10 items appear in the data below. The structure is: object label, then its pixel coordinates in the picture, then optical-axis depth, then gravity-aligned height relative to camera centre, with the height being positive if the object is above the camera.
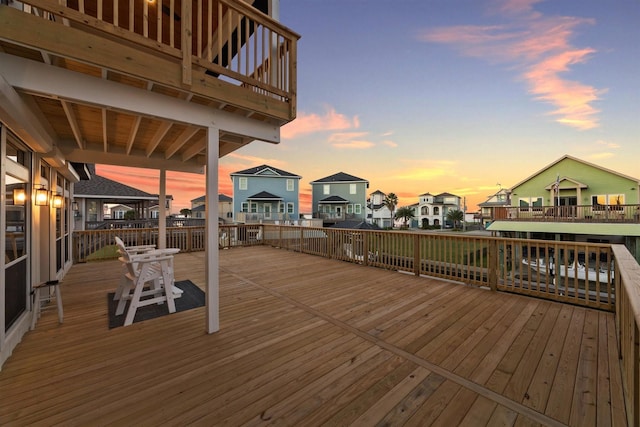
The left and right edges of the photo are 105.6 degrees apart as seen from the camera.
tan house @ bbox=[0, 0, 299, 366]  1.79 +1.20
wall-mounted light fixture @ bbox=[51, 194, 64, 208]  4.23 +0.30
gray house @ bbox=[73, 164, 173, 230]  12.88 +1.17
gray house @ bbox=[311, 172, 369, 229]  26.06 +1.72
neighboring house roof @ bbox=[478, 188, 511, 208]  31.54 +1.94
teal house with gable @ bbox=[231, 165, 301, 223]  21.67 +1.89
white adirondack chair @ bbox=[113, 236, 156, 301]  3.26 -0.56
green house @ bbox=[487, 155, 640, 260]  12.28 +0.30
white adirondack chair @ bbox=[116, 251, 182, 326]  2.99 -0.79
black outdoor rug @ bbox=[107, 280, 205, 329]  3.10 -1.29
